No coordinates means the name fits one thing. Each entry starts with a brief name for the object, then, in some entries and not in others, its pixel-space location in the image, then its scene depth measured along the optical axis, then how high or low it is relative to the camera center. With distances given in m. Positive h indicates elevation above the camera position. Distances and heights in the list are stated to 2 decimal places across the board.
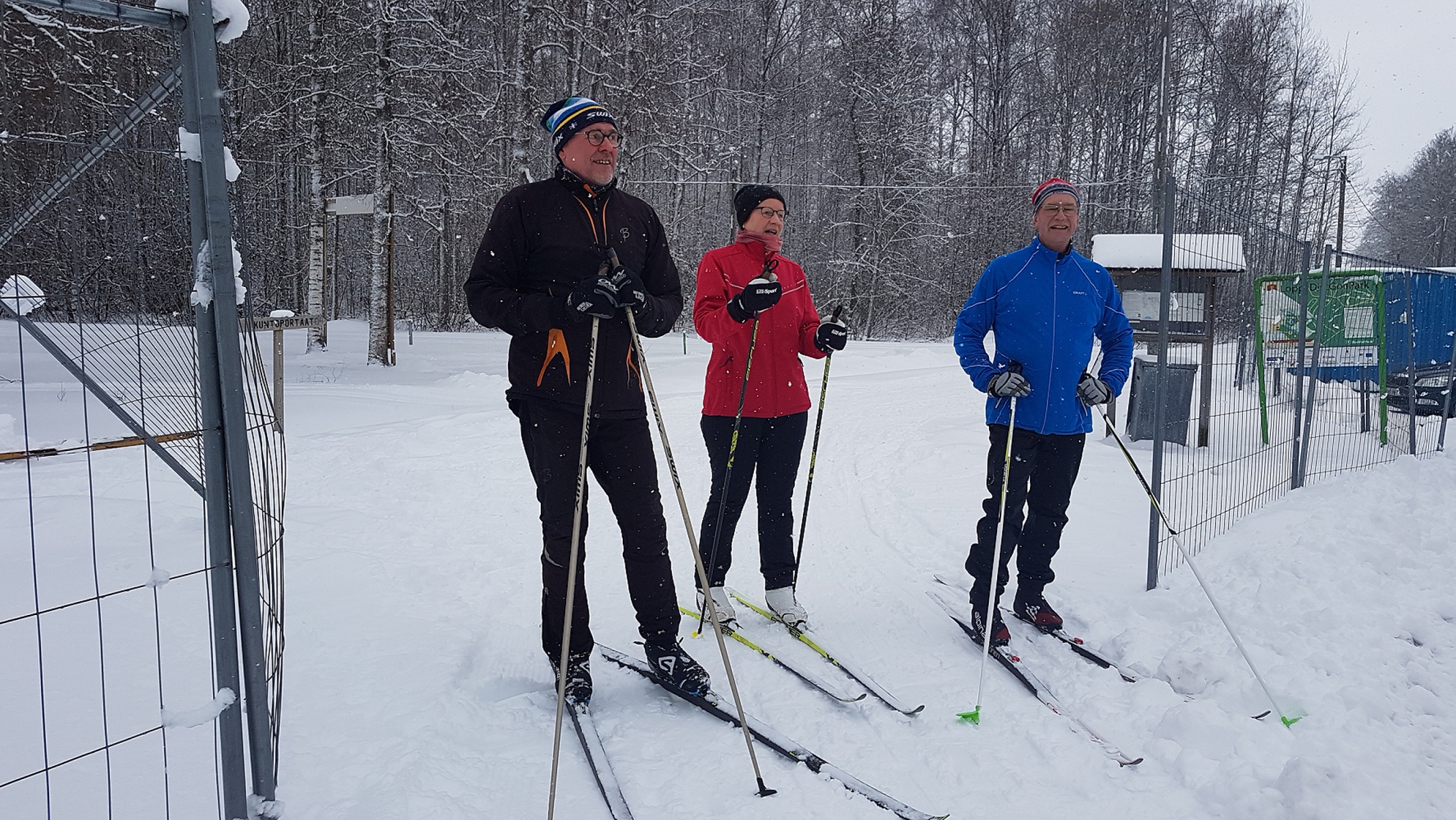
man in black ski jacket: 2.90 -0.12
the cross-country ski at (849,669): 3.05 -1.43
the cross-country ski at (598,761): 2.40 -1.43
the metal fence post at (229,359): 1.81 -0.12
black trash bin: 7.47 -0.74
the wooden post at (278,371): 6.24 -0.49
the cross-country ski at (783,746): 2.44 -1.43
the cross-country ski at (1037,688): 2.74 -1.43
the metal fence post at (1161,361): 3.98 -0.19
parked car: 9.56 -0.74
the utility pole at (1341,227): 31.94 +4.15
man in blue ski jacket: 3.69 -0.22
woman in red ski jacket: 3.73 -0.32
